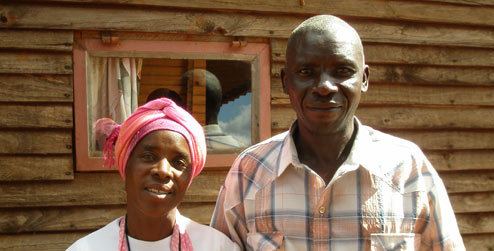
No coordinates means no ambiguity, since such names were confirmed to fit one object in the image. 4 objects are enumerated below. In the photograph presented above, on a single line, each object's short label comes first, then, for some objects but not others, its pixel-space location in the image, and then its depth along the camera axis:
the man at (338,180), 1.69
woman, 1.75
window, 3.29
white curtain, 3.38
